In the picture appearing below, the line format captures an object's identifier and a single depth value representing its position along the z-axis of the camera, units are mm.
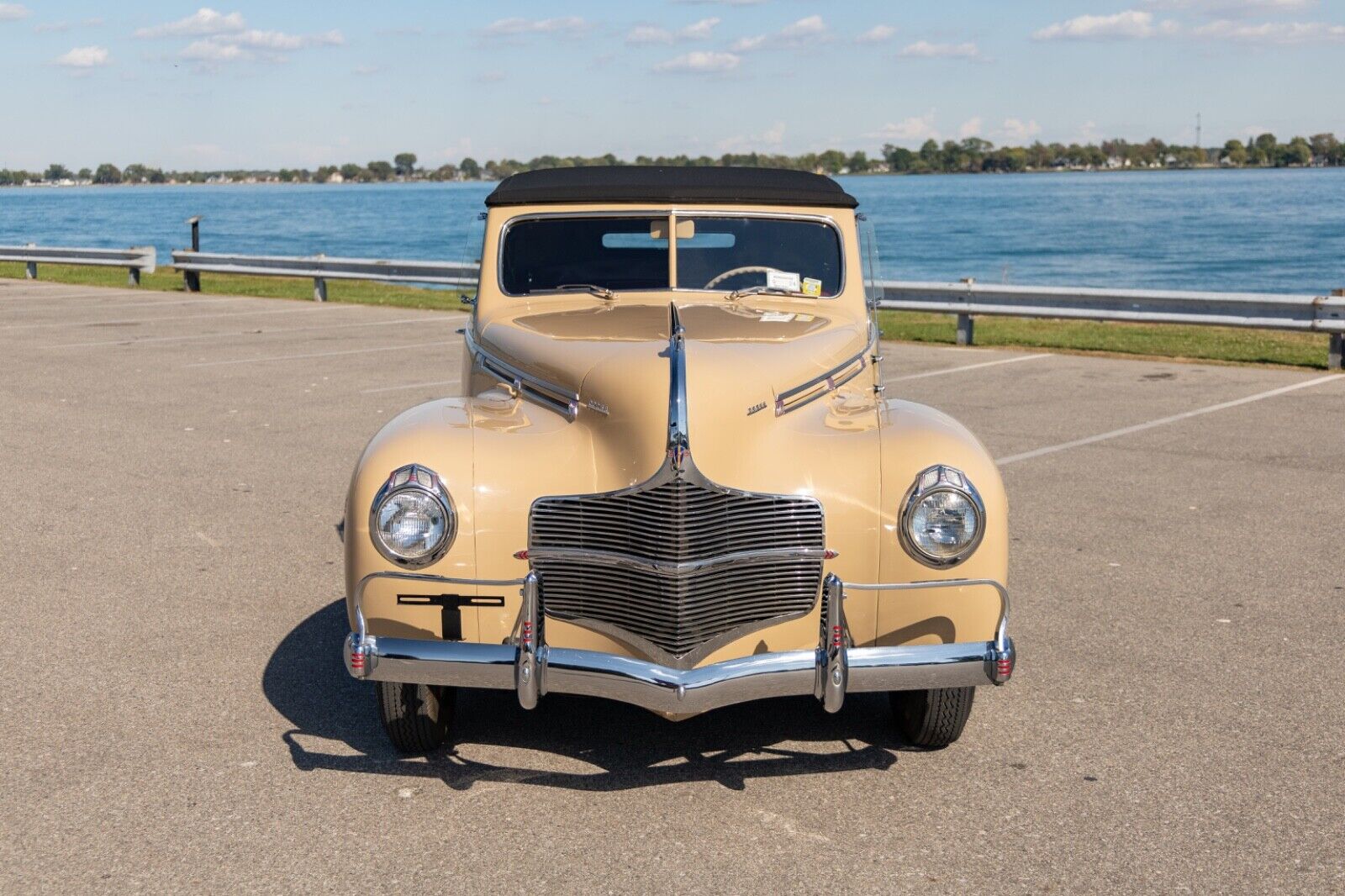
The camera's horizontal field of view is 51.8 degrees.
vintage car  3861
